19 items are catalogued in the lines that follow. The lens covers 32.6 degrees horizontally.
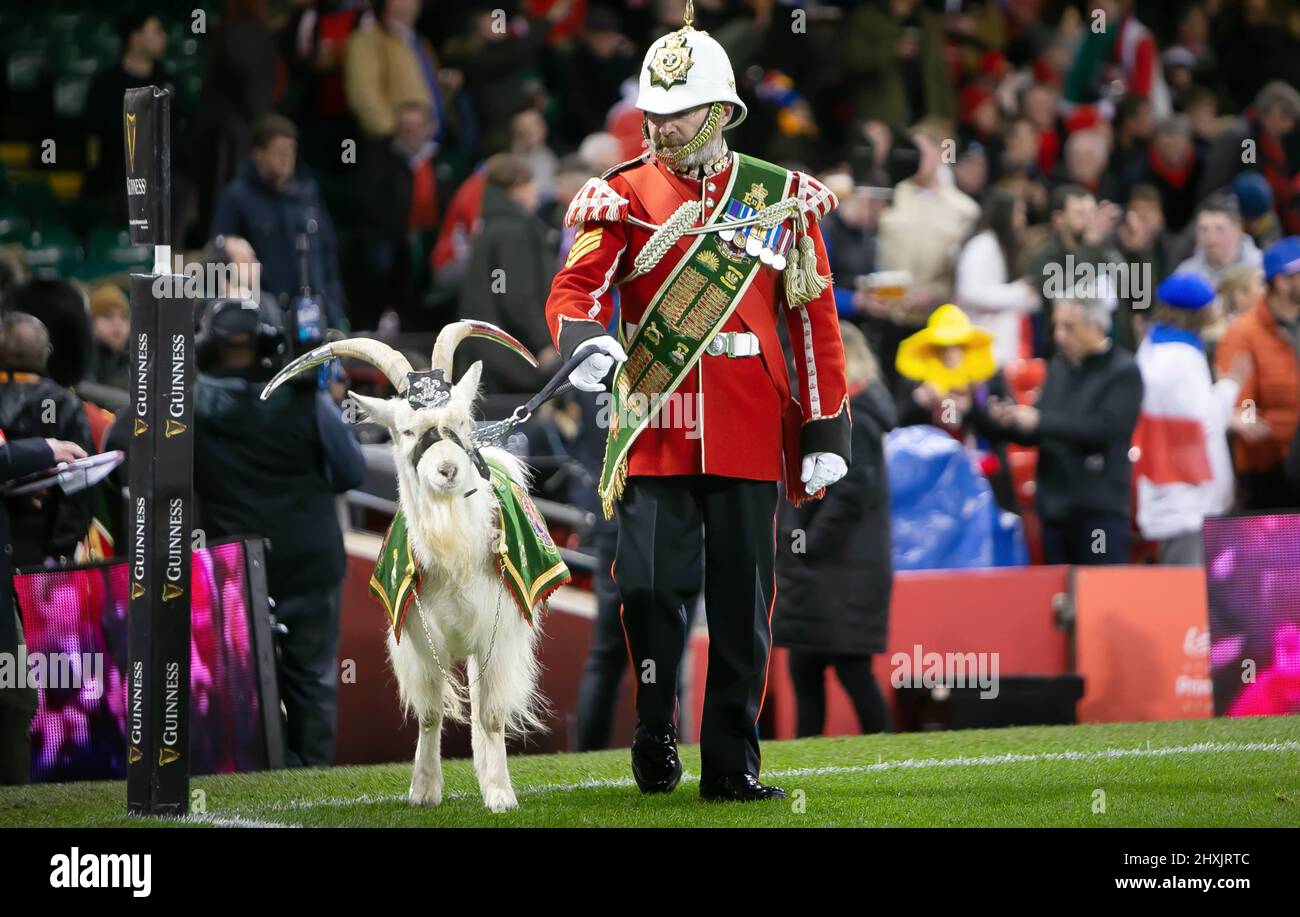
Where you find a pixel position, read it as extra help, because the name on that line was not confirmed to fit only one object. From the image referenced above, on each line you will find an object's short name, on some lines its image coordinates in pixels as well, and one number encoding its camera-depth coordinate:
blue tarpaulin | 12.05
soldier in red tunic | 7.32
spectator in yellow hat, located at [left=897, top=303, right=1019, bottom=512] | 12.38
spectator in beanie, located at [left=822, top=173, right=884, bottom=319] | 13.86
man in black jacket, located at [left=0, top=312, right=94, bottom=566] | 9.27
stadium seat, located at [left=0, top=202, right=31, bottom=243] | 14.31
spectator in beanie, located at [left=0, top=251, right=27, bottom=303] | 10.80
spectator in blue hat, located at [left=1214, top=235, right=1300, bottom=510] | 12.53
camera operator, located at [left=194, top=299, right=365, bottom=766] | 9.74
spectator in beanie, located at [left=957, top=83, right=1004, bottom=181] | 16.66
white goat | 7.14
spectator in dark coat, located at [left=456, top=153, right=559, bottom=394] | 12.65
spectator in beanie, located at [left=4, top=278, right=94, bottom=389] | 10.20
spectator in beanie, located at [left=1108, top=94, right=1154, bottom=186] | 16.86
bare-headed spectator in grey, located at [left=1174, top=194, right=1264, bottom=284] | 14.25
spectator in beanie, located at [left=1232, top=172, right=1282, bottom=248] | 15.49
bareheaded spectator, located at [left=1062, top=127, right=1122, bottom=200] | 16.12
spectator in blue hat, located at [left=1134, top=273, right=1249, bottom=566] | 12.20
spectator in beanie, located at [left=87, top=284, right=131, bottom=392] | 12.19
